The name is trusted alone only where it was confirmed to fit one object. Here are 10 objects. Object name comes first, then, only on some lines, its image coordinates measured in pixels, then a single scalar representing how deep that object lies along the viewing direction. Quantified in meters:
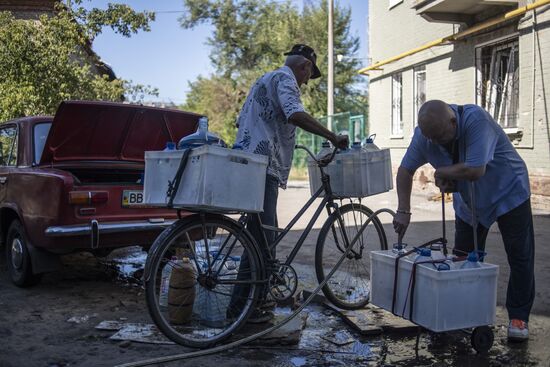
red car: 4.71
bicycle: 3.45
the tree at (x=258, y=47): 33.88
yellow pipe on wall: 10.22
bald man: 3.36
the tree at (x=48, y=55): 11.42
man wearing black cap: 3.83
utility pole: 20.08
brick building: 10.36
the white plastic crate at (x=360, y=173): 4.16
